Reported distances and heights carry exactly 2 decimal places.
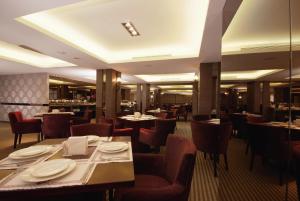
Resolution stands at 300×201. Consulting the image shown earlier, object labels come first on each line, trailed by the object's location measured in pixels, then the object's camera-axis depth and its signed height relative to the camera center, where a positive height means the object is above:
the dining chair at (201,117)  4.48 -0.43
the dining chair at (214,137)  2.67 -0.60
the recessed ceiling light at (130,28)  3.23 +1.53
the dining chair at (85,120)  4.39 -0.52
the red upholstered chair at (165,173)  1.07 -0.60
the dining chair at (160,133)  3.41 -0.65
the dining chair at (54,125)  3.87 -0.57
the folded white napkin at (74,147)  1.35 -0.38
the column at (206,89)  5.31 +0.43
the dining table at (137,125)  3.82 -0.57
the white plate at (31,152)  1.26 -0.42
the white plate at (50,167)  0.98 -0.43
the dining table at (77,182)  0.87 -0.46
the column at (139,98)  11.52 +0.25
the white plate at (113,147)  1.40 -0.41
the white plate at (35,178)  0.92 -0.44
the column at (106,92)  6.60 +0.38
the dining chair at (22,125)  4.08 -0.61
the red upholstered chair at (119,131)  3.08 -0.57
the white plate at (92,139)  1.73 -0.41
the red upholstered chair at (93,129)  2.18 -0.38
